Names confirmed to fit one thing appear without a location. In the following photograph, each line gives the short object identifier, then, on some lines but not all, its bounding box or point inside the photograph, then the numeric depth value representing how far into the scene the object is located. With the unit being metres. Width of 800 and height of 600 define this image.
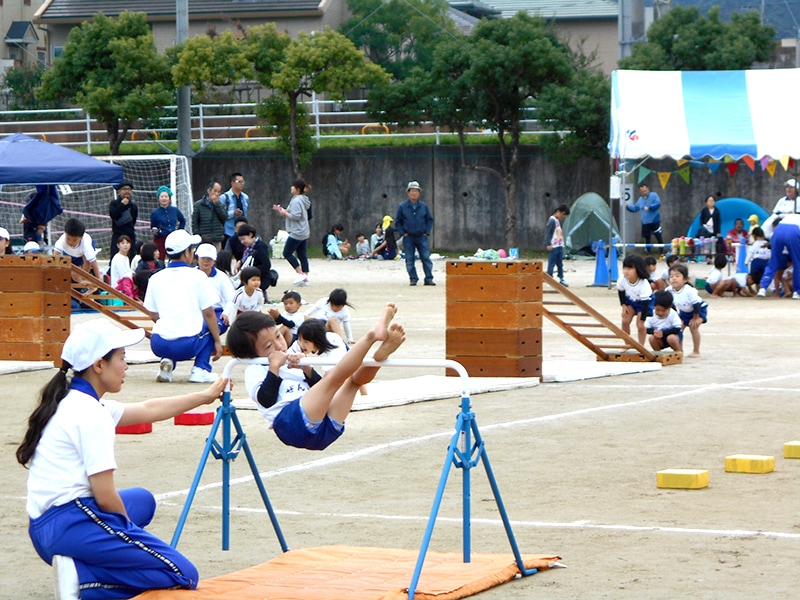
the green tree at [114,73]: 40.44
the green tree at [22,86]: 50.12
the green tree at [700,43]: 37.94
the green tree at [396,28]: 57.69
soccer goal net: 37.81
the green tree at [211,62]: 38.56
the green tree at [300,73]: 38.78
